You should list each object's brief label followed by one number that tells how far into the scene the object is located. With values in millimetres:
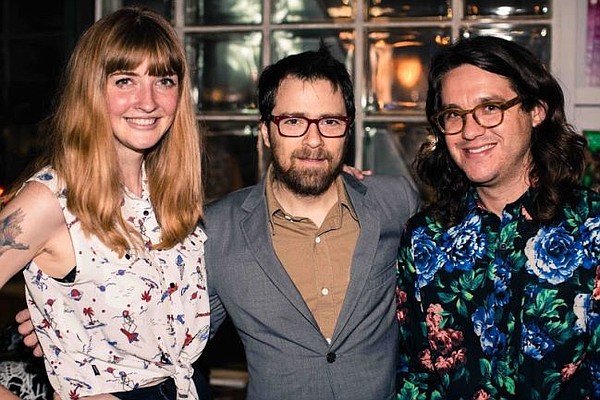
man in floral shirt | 2086
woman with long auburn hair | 2051
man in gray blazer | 2383
